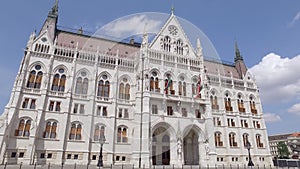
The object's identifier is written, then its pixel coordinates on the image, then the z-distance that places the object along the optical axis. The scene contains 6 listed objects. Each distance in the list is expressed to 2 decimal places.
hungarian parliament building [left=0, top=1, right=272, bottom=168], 29.25
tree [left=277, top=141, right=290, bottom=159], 76.94
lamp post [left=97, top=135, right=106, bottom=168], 24.00
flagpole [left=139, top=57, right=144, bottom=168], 28.52
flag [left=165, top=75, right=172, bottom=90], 34.47
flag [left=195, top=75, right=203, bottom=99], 35.81
